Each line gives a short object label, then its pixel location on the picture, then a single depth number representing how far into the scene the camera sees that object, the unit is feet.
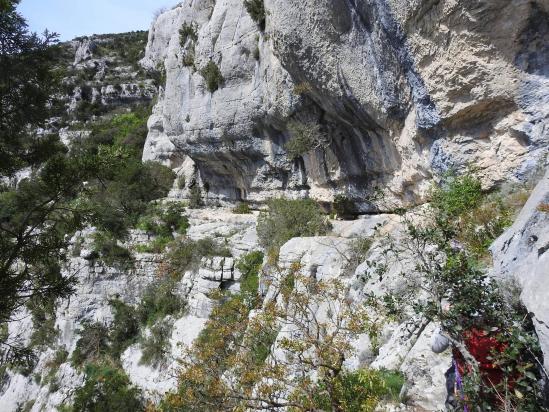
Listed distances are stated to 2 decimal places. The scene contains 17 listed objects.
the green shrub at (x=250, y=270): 39.67
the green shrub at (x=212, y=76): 52.31
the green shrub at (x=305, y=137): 40.70
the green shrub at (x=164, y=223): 56.79
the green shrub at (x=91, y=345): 45.88
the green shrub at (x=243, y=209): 60.39
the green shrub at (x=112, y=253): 51.65
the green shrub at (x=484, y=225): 17.47
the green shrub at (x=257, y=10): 43.73
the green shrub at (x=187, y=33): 59.00
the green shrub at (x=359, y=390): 12.69
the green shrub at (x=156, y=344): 40.93
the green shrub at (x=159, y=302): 44.44
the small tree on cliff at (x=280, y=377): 12.95
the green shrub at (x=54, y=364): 47.01
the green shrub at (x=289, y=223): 39.63
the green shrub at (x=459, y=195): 21.97
